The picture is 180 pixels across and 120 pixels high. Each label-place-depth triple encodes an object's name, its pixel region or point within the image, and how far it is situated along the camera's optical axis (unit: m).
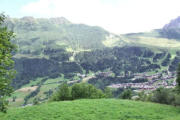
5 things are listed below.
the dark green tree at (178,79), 52.40
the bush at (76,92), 84.97
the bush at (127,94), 101.42
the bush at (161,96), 69.50
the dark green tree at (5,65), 22.62
